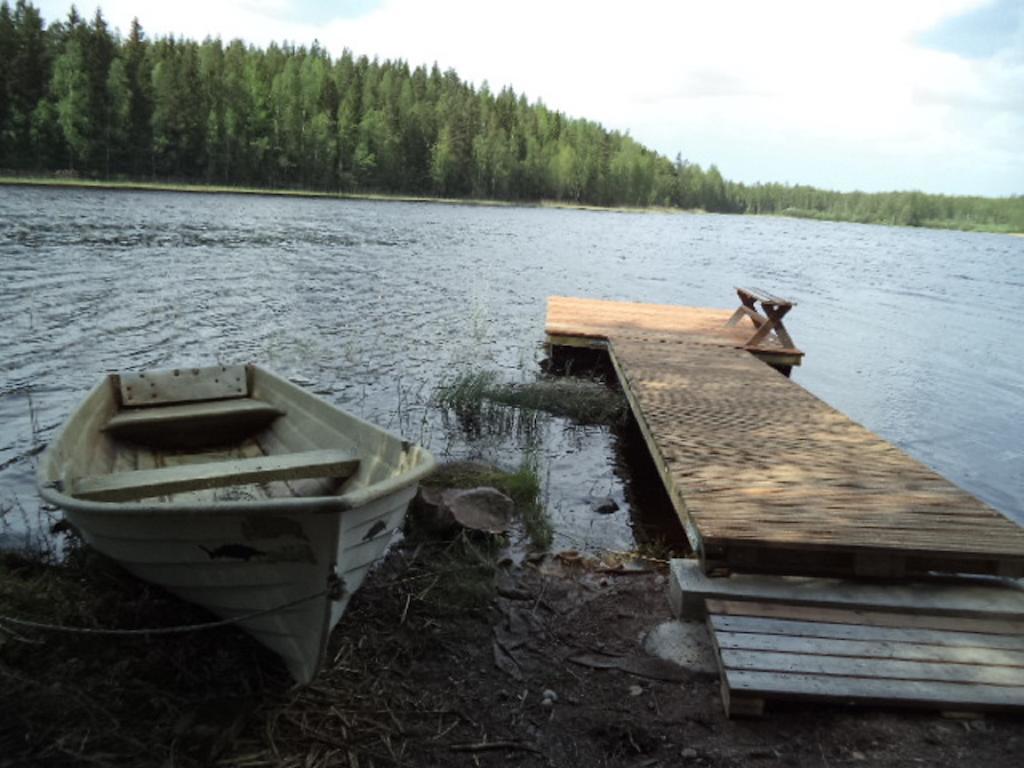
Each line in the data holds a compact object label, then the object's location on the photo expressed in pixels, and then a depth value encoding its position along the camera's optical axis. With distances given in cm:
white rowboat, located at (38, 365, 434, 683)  348
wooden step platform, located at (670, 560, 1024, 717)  370
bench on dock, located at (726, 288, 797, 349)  1193
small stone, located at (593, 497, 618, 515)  752
